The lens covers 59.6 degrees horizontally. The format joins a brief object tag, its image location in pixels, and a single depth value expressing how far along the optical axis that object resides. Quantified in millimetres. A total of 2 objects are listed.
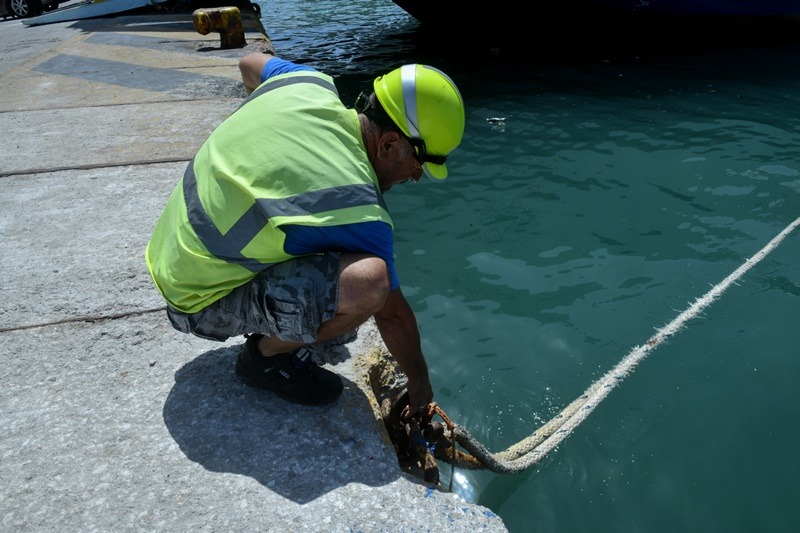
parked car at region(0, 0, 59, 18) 12992
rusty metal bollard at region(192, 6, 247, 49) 7703
